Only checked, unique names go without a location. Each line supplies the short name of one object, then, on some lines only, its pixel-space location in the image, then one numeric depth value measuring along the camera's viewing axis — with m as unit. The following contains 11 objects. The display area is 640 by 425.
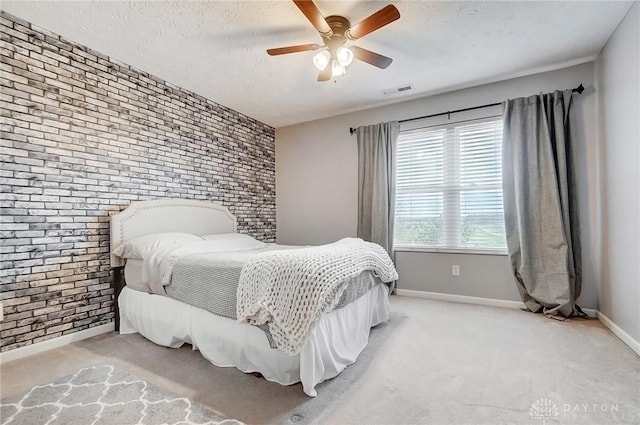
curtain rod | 2.88
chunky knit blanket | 1.59
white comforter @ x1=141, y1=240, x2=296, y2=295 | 2.16
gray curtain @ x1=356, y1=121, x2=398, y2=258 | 3.78
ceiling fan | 1.92
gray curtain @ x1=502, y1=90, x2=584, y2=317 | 2.88
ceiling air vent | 3.43
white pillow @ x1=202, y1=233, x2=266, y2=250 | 2.97
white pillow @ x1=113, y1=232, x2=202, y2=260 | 2.51
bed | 1.75
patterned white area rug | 1.46
